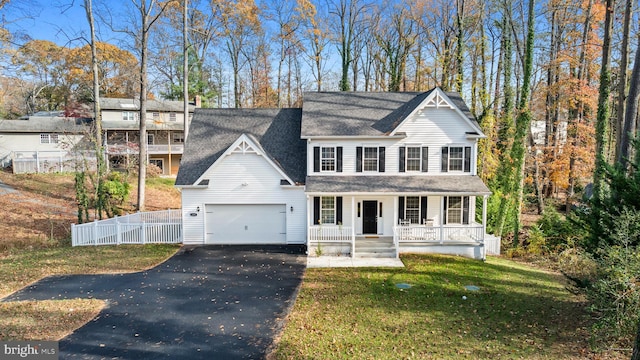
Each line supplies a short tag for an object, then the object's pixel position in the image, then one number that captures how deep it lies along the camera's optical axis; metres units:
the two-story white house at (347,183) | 16.45
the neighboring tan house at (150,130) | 33.28
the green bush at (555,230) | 16.77
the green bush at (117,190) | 22.88
